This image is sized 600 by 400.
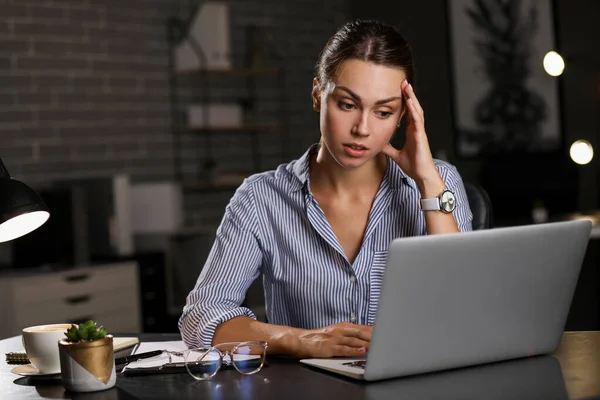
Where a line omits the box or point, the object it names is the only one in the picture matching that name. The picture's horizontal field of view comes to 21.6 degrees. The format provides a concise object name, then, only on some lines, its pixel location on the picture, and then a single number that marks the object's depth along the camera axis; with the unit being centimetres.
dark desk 237
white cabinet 539
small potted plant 250
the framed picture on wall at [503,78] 711
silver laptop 240
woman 290
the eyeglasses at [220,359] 253
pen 268
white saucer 262
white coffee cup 261
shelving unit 702
